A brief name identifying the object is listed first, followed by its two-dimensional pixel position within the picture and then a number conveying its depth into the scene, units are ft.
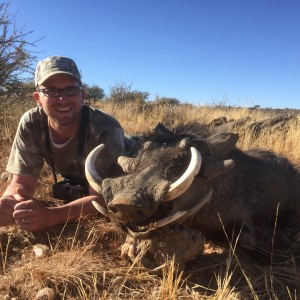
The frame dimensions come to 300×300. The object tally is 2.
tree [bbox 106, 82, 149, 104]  52.80
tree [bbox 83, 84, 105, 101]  73.67
